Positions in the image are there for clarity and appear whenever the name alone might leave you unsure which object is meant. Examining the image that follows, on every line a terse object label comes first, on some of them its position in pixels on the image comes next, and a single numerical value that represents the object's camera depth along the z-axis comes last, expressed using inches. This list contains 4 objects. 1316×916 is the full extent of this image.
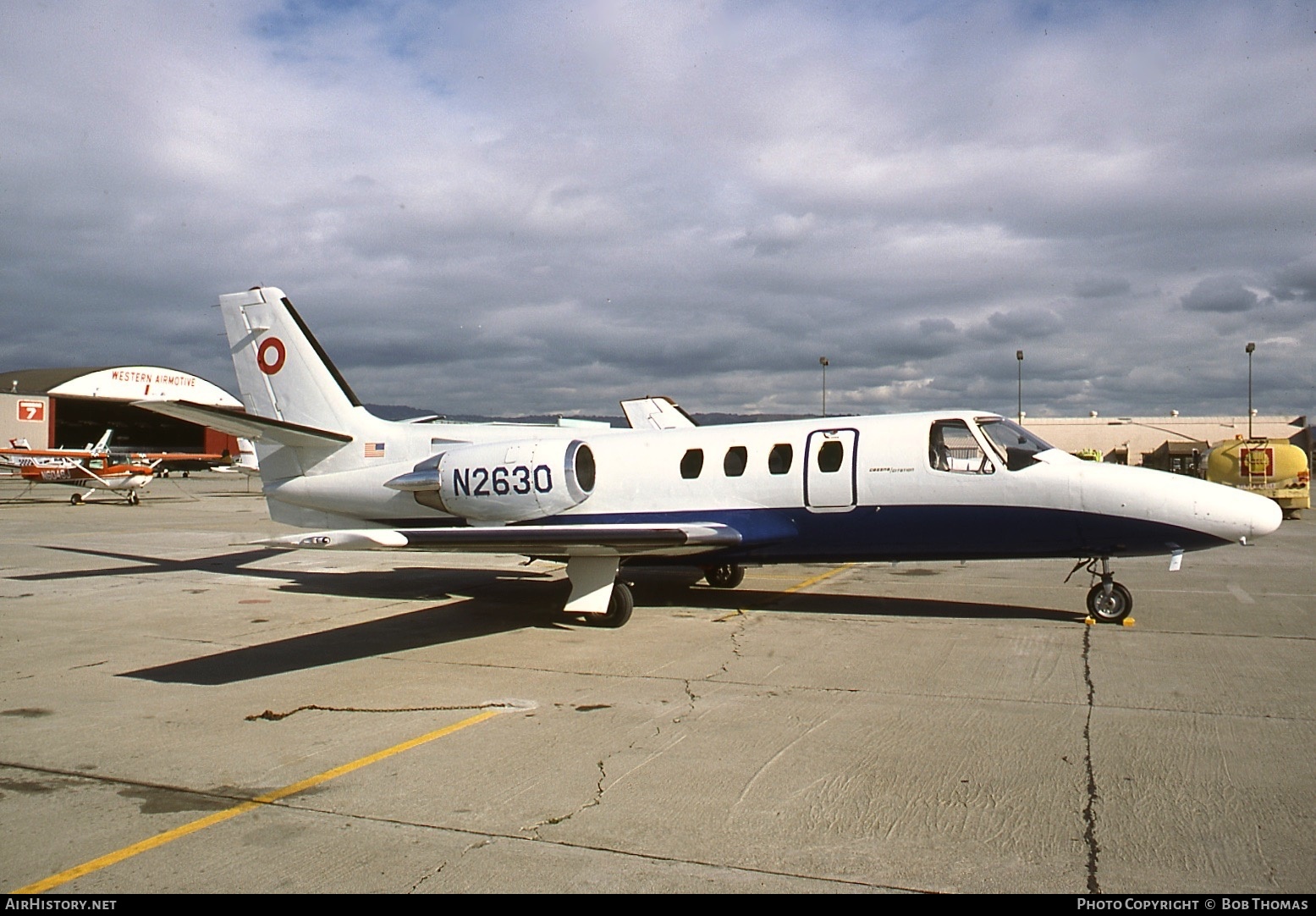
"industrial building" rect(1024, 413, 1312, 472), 3287.4
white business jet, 417.7
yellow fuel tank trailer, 1291.8
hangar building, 2588.6
